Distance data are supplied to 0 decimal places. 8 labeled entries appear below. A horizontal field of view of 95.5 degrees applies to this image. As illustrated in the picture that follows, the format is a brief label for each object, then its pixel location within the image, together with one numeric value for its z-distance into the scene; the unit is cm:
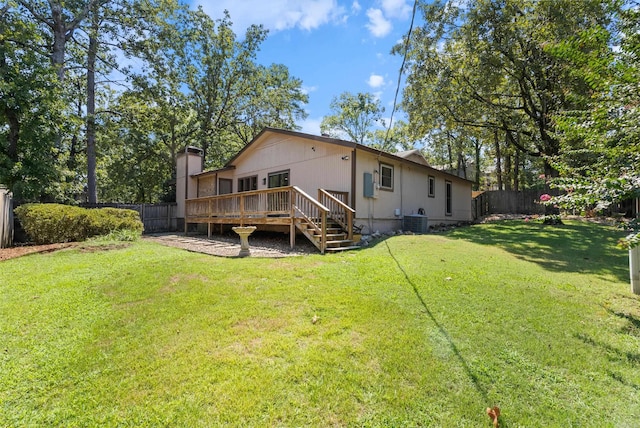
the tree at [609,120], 297
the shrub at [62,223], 862
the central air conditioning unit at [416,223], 1162
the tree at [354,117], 3472
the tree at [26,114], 1005
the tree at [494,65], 1133
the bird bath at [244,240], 722
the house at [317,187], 893
